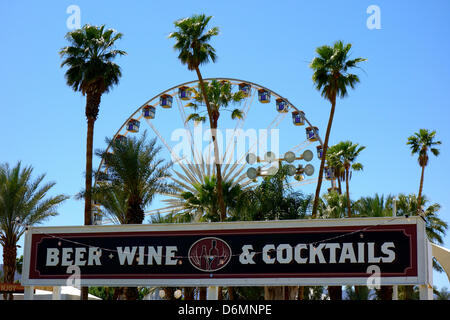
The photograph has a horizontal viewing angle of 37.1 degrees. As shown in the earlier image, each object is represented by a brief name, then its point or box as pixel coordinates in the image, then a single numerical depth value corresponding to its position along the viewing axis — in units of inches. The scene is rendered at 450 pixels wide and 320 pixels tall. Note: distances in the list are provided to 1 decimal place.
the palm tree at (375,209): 1525.3
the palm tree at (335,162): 2021.4
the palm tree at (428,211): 1864.4
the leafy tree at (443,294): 2185.5
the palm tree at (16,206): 1226.6
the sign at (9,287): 1031.4
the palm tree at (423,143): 2134.6
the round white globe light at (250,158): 1546.5
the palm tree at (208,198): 1365.7
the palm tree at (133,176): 1147.9
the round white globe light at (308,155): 1611.7
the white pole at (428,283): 690.8
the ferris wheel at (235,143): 1536.7
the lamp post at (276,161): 1492.4
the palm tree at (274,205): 1265.3
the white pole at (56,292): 810.2
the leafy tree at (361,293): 1672.0
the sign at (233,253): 714.8
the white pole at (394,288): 793.6
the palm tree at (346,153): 2038.6
